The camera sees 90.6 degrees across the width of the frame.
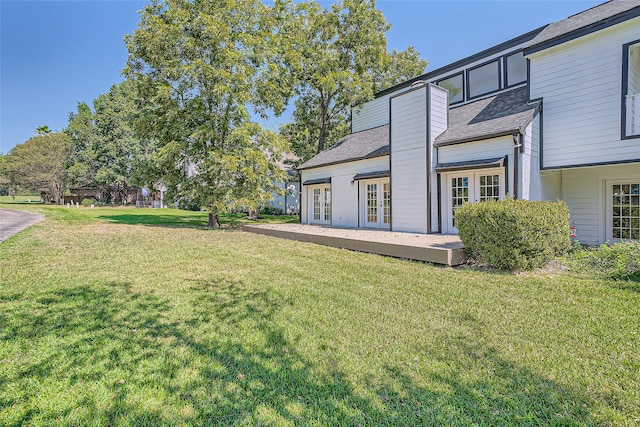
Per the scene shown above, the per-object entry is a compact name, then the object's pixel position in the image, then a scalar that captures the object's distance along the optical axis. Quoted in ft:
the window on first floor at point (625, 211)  29.07
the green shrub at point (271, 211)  88.24
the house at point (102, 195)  128.36
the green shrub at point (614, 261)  19.04
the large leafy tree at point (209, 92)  46.68
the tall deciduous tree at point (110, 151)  113.39
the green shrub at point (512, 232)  19.66
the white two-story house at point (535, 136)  27.07
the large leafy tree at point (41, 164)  120.57
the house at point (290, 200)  88.45
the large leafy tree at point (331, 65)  64.95
